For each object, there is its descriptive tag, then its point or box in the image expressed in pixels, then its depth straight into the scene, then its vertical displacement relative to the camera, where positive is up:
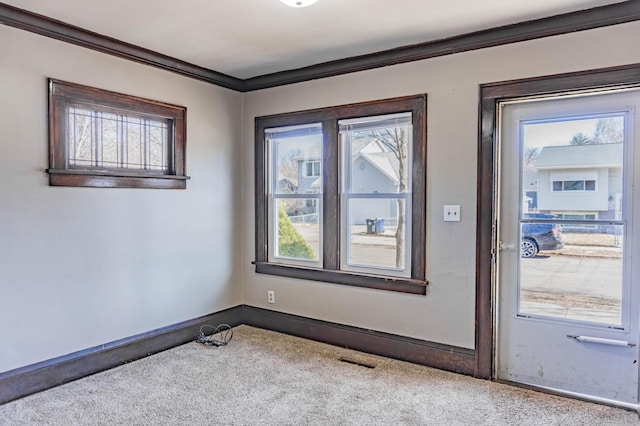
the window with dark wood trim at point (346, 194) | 3.38 +0.10
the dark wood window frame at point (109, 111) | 2.88 +0.52
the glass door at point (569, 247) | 2.66 -0.27
